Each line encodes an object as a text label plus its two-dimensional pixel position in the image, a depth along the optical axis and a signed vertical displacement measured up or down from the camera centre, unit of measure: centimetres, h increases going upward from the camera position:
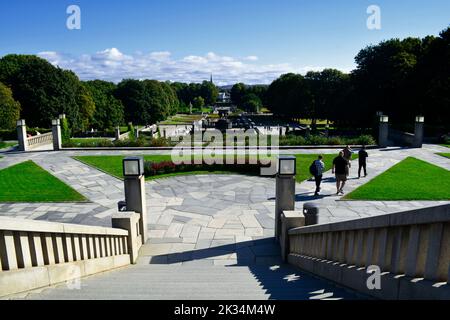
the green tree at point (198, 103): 11525 -30
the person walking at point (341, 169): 1220 -248
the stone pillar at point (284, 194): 787 -218
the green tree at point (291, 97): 5294 +65
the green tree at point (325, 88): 4716 +177
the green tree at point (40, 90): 3669 +156
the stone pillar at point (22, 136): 2309 -215
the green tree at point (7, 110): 3189 -49
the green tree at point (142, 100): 5909 +43
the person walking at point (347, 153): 1384 -216
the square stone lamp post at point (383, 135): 2317 -242
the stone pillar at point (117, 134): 3413 -312
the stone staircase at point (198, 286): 380 -246
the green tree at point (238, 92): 11823 +332
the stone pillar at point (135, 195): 788 -215
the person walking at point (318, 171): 1233 -256
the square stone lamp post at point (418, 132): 2242 -221
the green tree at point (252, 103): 9231 -45
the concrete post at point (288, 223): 733 -265
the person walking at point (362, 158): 1449 -249
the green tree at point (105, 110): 5009 -109
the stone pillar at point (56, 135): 2320 -212
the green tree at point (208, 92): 13388 +394
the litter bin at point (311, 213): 760 -256
